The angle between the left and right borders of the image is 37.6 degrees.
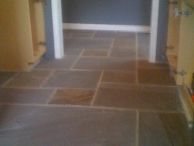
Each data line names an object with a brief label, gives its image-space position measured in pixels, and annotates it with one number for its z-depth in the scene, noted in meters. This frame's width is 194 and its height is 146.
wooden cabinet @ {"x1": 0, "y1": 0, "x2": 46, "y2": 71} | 2.39
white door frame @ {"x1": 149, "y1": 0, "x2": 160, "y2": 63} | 2.64
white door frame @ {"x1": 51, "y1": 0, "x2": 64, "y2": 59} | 2.82
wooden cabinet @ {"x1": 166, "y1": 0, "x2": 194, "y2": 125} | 1.77
